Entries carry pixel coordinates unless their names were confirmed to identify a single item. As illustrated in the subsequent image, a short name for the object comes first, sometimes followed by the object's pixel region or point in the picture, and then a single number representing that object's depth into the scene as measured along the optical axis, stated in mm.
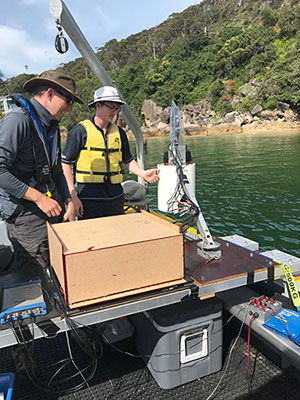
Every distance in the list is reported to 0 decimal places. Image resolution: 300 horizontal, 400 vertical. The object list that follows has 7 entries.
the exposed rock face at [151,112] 57062
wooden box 1540
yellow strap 2214
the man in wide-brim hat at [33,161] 1929
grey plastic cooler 2031
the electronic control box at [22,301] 1619
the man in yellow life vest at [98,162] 2900
